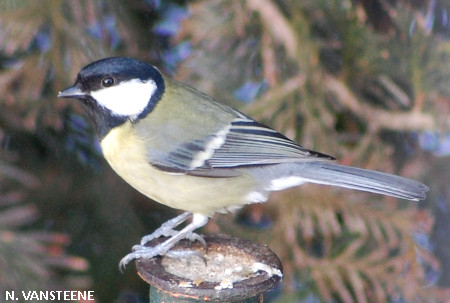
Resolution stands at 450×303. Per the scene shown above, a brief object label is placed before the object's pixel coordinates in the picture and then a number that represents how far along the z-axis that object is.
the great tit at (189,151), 2.41
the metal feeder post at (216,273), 2.35
